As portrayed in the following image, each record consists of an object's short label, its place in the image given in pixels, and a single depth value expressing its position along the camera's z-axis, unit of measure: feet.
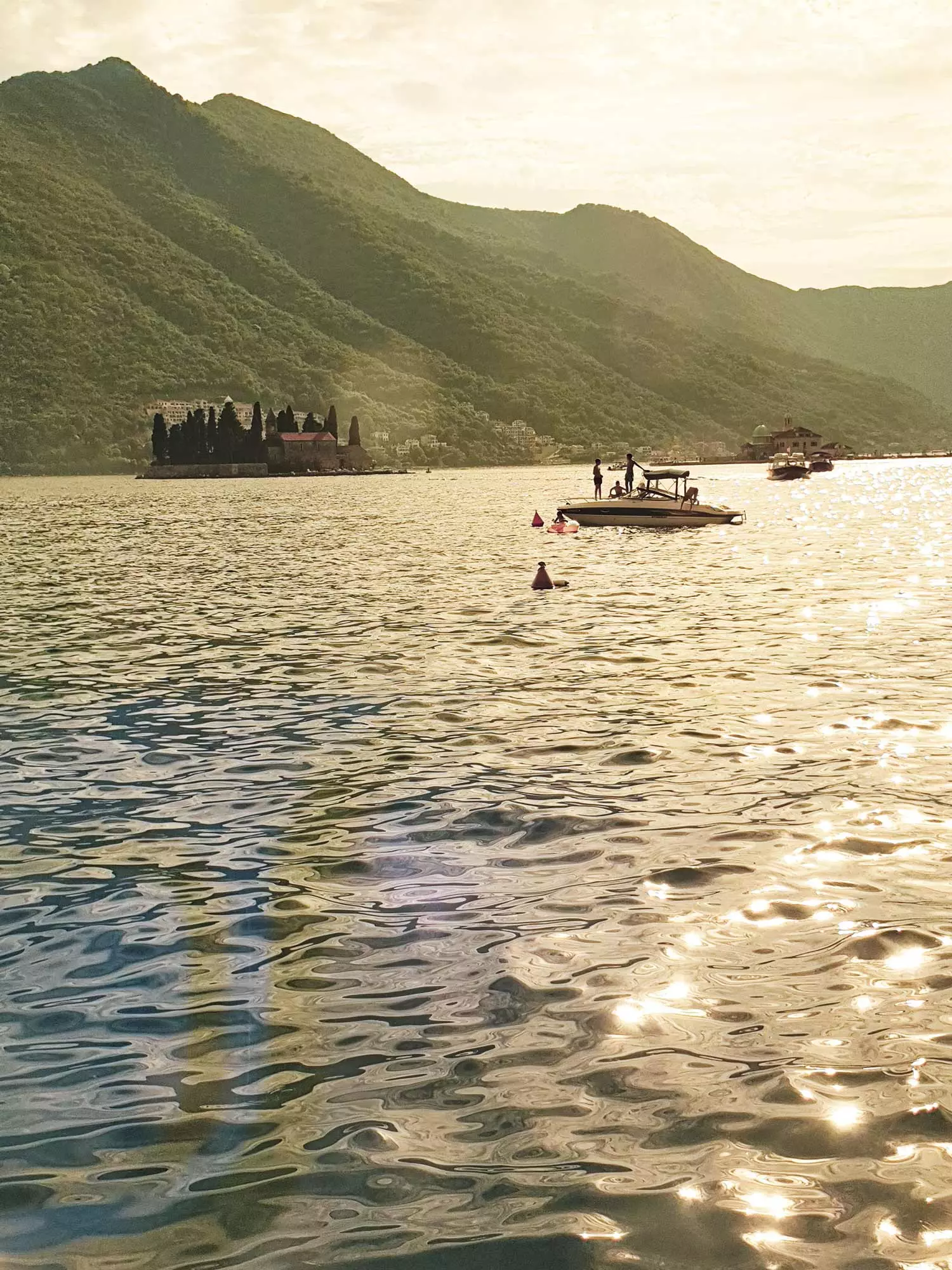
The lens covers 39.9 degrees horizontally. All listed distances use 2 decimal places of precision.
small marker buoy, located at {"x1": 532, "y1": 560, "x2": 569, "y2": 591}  115.85
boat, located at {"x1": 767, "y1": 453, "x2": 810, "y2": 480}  590.96
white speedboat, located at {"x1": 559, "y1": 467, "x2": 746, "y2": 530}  217.56
